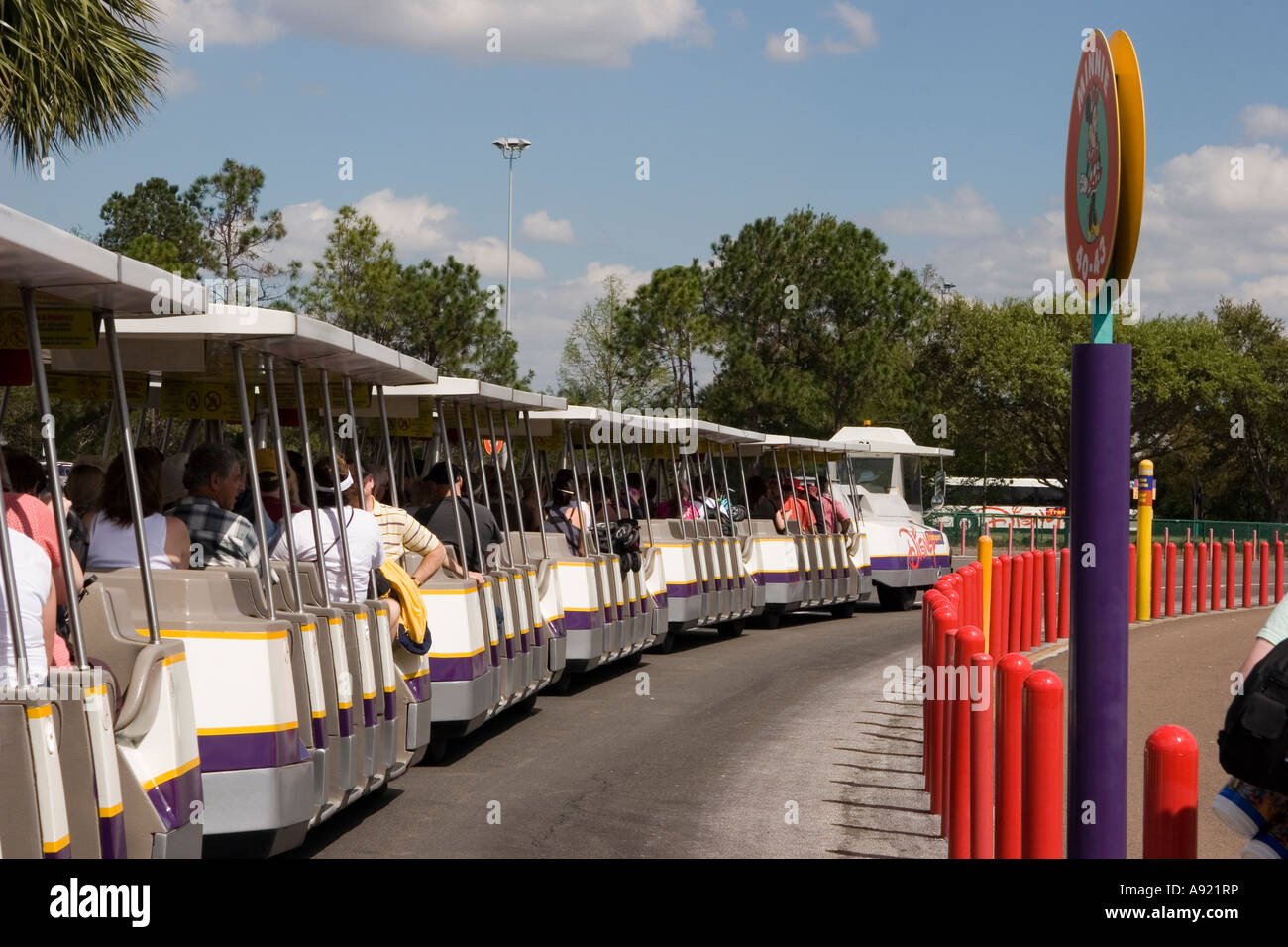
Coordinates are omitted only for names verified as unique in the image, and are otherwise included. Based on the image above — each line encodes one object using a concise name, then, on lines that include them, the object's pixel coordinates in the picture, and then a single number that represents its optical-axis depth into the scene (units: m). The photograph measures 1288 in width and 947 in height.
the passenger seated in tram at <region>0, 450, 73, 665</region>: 6.21
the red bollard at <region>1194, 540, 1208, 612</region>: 25.42
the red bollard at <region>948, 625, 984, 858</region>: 7.86
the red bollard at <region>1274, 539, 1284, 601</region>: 25.65
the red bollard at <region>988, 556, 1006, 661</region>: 16.33
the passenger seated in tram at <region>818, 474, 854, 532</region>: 24.72
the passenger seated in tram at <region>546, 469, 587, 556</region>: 15.96
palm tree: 15.30
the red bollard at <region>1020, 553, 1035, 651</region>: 18.00
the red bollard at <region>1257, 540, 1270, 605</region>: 25.76
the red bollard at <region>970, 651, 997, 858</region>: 7.39
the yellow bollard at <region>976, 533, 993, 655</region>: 16.69
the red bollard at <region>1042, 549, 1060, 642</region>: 19.25
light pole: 52.36
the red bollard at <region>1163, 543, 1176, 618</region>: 24.20
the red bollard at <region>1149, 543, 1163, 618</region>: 24.51
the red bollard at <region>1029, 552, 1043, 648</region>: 18.92
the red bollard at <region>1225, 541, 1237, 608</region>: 24.08
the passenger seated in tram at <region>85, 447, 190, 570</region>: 7.88
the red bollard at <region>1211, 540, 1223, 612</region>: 25.95
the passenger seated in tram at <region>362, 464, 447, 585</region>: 11.05
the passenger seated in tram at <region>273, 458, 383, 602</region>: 9.82
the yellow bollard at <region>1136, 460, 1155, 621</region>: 23.53
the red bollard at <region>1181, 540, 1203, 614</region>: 24.28
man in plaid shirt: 8.49
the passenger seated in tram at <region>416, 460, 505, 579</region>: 12.65
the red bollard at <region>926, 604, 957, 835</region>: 9.46
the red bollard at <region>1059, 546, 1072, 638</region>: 20.52
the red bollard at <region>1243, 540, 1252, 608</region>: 26.02
